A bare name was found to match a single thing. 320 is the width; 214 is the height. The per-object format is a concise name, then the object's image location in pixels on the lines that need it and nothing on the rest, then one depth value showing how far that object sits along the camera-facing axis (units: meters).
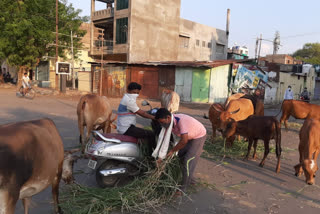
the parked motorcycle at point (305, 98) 15.61
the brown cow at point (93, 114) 5.93
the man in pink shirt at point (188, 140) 3.77
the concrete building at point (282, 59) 37.72
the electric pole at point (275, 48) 42.81
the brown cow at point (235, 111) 6.22
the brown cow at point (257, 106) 8.70
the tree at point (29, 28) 21.34
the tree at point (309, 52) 49.16
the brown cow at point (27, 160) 2.18
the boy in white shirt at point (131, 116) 4.14
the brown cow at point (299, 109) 9.13
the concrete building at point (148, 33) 23.78
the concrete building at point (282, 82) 21.38
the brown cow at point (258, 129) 5.34
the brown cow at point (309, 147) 4.30
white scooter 3.81
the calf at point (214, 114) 7.16
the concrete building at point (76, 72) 25.28
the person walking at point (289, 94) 13.68
